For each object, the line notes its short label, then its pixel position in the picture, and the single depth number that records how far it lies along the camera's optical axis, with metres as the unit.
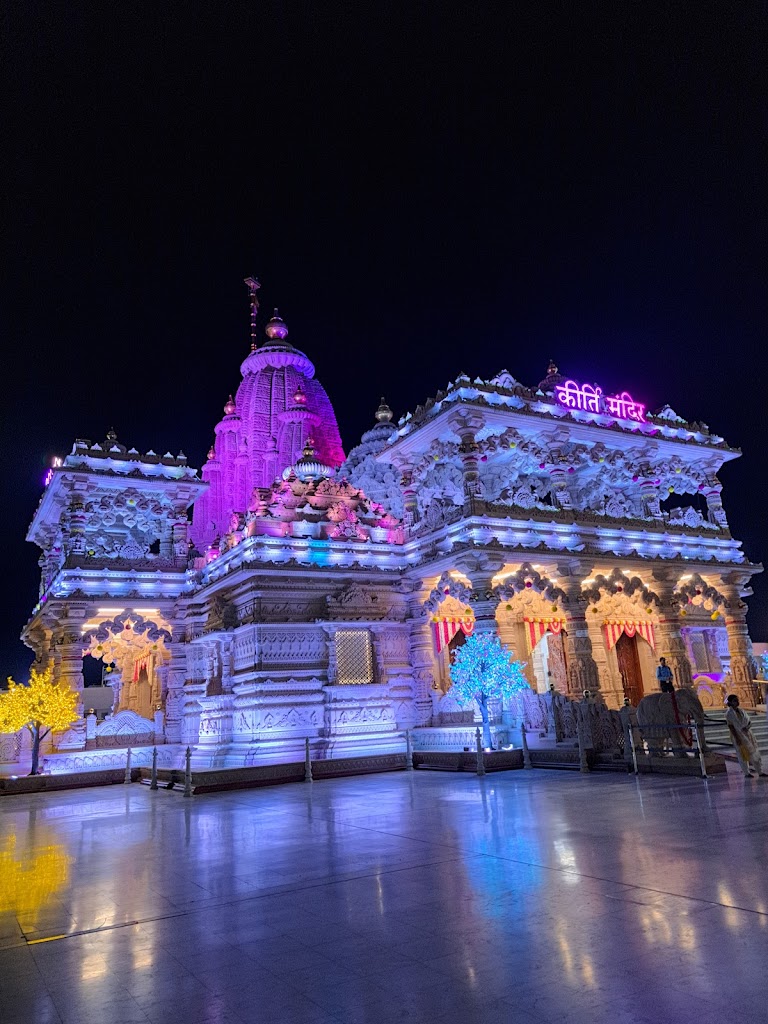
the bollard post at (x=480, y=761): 16.30
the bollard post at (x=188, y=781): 15.67
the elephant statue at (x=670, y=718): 14.59
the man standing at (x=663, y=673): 19.95
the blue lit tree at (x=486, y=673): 19.78
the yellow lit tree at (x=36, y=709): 21.41
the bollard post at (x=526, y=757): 17.17
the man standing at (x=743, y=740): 13.13
